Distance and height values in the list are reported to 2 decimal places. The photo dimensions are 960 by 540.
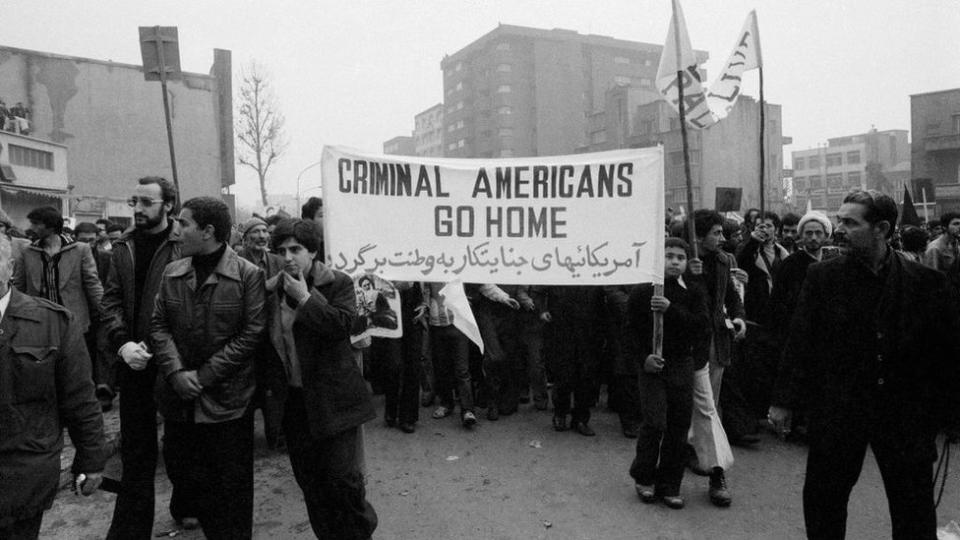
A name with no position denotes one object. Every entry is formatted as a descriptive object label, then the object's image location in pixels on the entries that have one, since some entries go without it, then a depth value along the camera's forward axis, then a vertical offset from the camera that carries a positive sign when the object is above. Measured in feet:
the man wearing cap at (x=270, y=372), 12.36 -2.37
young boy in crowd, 15.28 -3.24
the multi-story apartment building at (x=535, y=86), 243.19 +52.60
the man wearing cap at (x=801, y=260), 19.11 -0.99
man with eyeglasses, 12.33 -1.56
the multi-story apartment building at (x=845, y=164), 257.34 +25.79
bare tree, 102.47 +16.51
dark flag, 28.30 +0.39
